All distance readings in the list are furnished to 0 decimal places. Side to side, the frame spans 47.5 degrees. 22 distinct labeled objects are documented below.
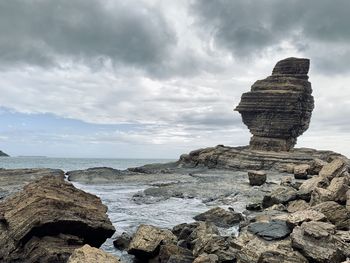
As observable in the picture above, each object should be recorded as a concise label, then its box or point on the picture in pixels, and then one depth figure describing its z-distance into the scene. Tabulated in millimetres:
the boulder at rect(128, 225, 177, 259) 17578
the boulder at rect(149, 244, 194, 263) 16534
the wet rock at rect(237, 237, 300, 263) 14234
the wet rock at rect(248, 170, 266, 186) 41812
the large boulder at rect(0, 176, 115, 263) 16375
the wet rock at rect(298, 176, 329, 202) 26031
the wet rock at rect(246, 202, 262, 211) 28375
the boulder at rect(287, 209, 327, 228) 16938
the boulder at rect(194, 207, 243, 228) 24258
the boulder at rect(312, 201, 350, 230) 18312
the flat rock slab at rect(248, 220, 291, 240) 16438
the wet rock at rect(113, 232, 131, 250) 20281
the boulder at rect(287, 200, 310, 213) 23984
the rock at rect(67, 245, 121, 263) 13000
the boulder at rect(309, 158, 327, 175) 41906
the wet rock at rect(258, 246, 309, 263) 14055
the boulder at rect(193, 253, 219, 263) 15180
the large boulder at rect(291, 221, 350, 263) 13891
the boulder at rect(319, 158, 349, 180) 30344
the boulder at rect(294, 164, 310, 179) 42716
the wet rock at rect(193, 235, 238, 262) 16147
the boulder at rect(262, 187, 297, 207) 26622
